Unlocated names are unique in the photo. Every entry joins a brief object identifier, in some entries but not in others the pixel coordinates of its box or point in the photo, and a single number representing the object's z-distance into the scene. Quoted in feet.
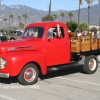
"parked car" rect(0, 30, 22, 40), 113.29
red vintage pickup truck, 26.27
